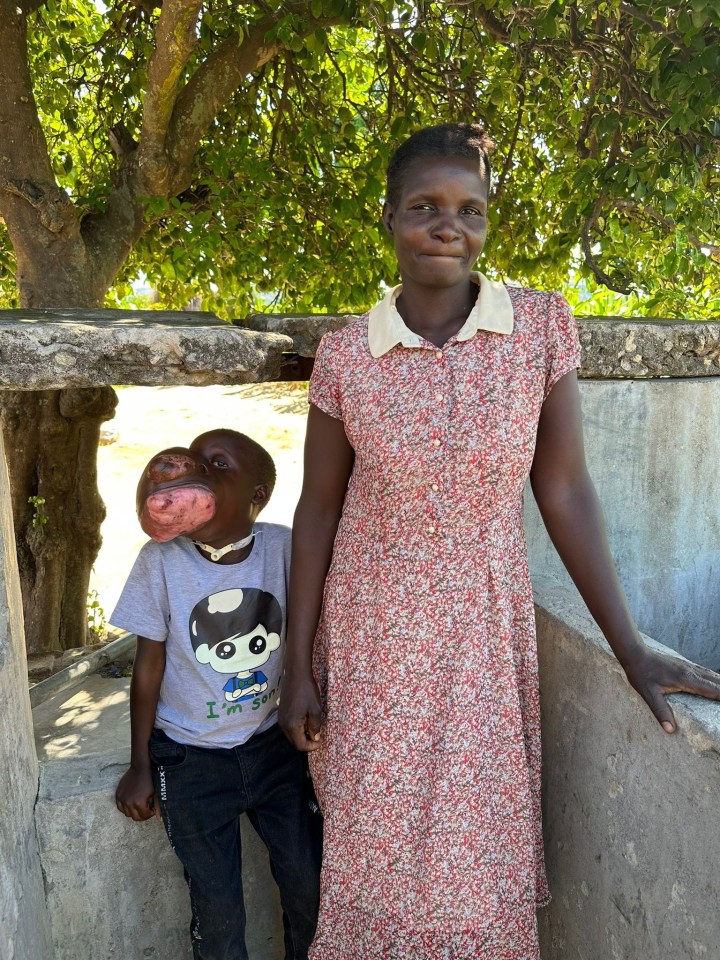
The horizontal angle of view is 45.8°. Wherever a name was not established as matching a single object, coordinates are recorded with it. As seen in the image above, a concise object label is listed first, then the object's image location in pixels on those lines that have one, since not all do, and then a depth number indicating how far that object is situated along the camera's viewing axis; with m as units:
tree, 3.39
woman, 1.59
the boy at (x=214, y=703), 1.85
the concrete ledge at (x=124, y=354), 1.57
